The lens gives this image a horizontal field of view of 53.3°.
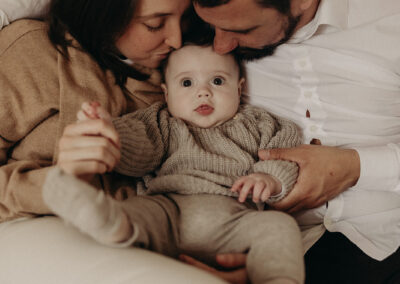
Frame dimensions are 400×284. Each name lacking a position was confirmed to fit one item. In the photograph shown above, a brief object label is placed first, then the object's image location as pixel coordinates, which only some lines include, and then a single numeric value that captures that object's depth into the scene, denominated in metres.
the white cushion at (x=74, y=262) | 0.77
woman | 1.01
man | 1.17
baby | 0.76
